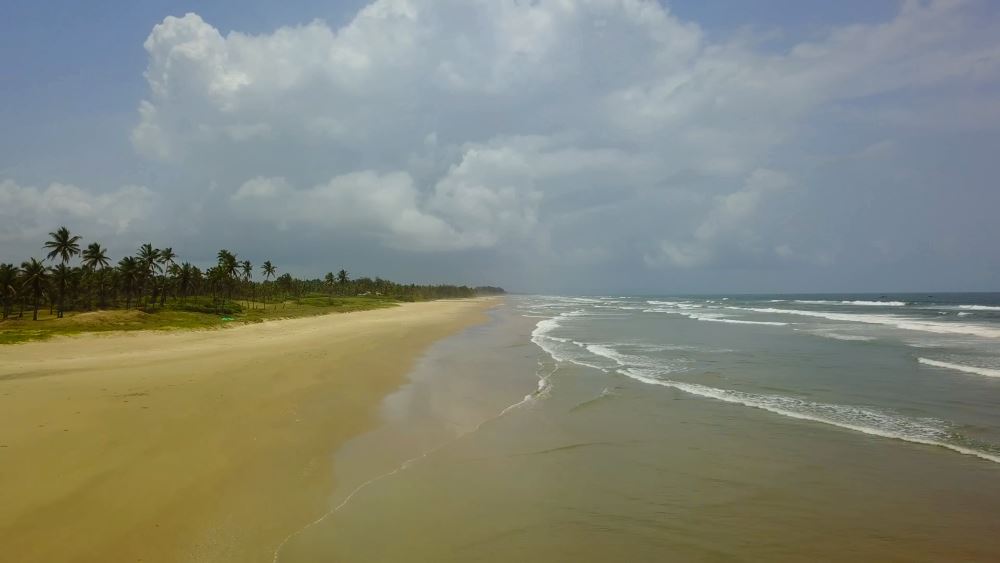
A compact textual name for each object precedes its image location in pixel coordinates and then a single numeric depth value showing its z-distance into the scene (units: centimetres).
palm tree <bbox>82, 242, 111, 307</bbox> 6738
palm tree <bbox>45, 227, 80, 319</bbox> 6075
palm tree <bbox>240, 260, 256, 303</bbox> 9201
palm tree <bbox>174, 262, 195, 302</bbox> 7888
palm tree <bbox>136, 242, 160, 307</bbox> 7034
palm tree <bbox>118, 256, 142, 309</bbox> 6700
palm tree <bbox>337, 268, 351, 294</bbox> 14055
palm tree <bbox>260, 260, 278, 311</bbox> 10725
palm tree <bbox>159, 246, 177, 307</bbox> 7536
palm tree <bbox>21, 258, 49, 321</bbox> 5531
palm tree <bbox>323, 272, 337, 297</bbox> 13538
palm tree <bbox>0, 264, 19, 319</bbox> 5622
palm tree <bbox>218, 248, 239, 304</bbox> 7374
